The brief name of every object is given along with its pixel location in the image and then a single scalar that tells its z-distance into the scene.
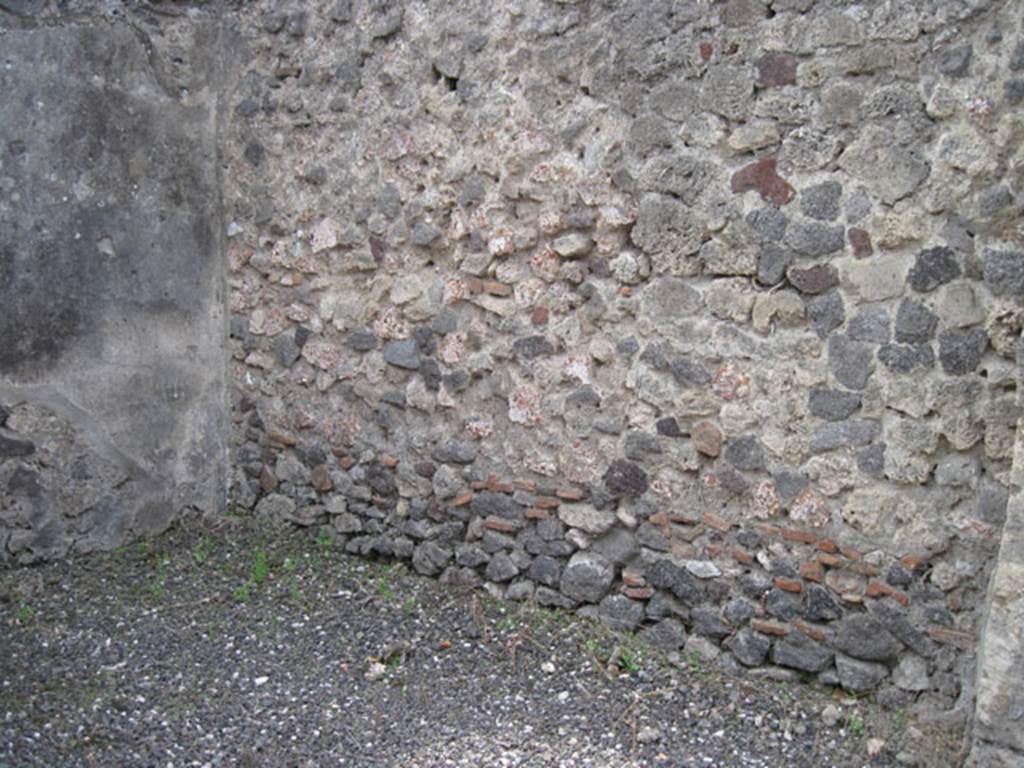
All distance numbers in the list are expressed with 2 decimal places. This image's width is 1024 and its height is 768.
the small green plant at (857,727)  3.02
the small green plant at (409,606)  3.80
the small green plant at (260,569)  4.08
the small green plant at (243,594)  3.91
